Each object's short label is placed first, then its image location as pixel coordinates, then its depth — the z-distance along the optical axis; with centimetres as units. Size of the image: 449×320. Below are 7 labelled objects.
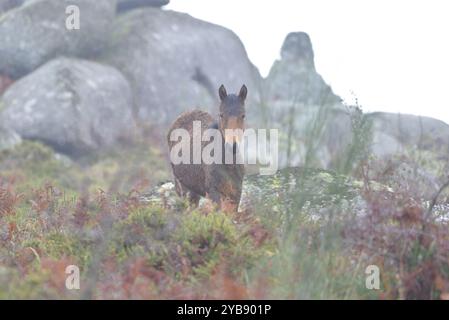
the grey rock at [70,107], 2242
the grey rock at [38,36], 2555
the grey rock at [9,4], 2903
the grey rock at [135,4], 2928
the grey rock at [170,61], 2675
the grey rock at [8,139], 2107
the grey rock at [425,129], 1052
